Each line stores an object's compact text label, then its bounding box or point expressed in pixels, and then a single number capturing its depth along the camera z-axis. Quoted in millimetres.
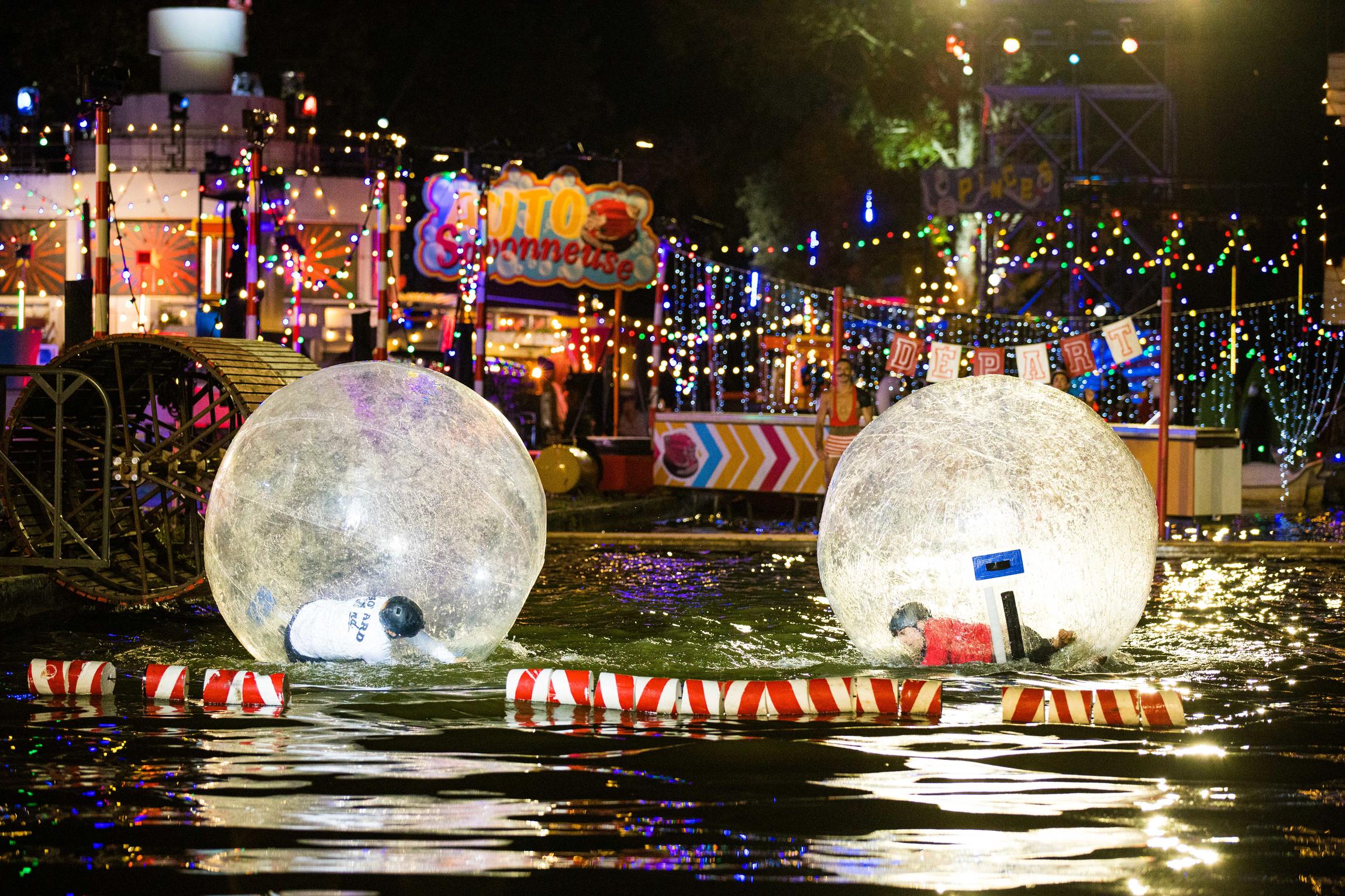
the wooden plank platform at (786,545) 16750
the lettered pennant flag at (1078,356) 20703
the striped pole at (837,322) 20094
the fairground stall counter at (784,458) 21703
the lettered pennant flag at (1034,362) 19531
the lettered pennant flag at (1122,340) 19141
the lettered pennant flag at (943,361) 19938
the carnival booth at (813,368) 21328
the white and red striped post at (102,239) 14945
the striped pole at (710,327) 28166
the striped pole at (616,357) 26531
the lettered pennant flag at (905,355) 20672
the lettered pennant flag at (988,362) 20922
